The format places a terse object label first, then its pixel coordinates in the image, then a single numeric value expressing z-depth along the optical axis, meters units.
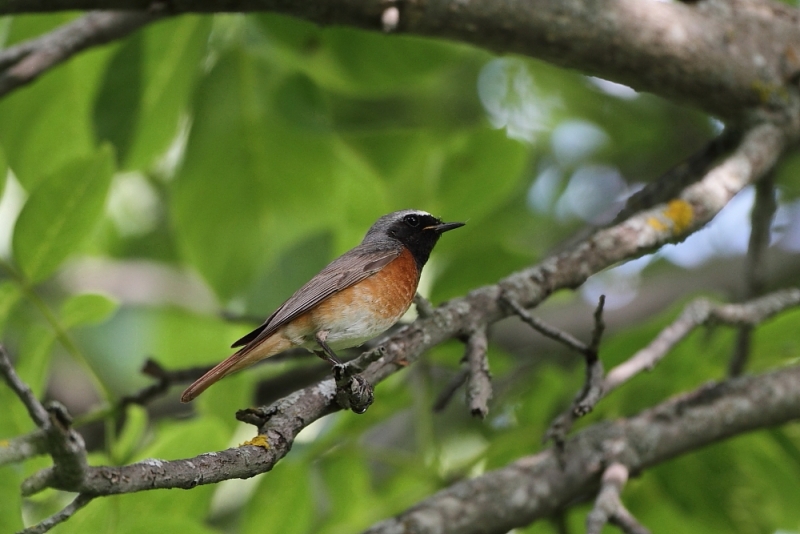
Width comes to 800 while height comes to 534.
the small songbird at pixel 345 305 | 7.09
